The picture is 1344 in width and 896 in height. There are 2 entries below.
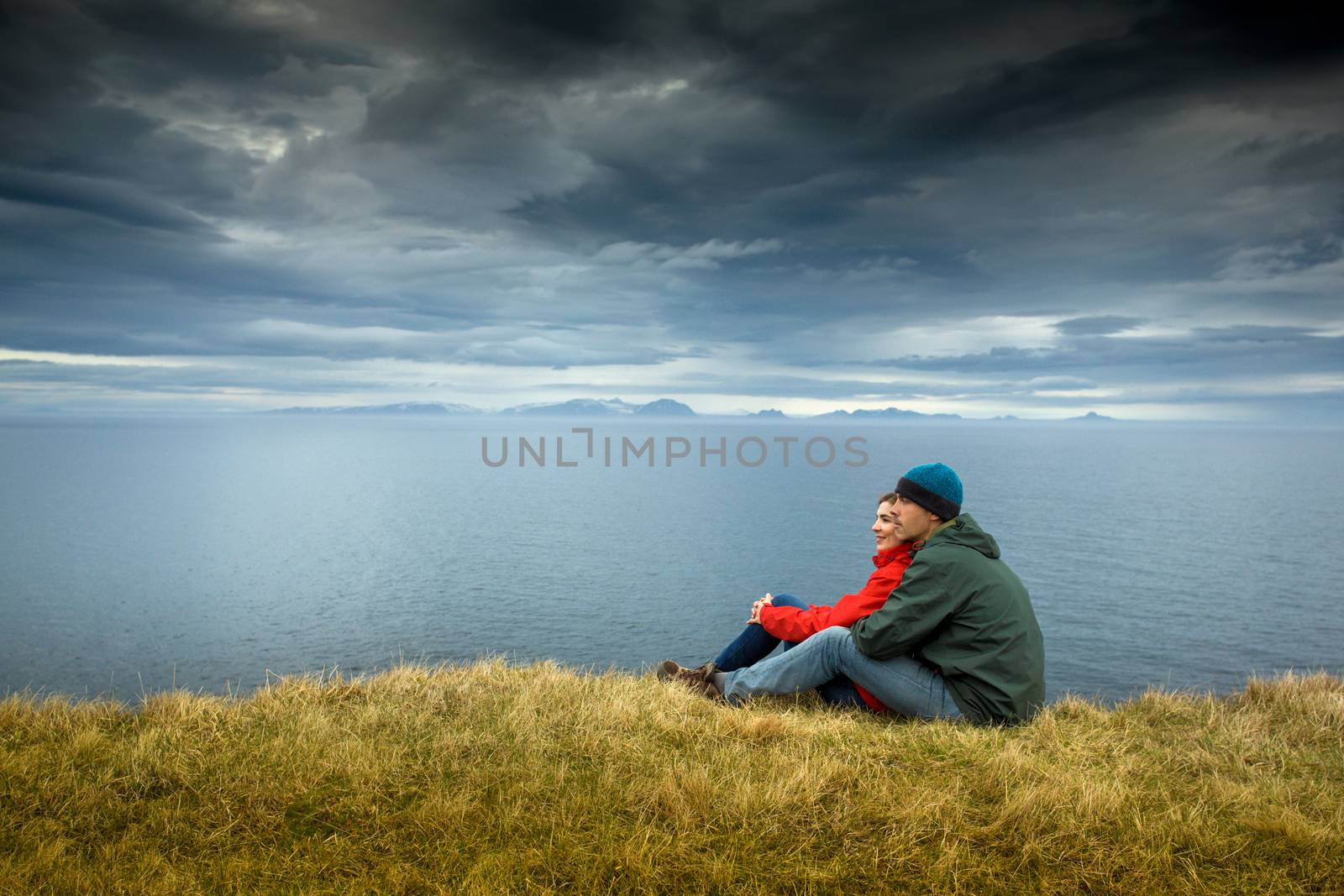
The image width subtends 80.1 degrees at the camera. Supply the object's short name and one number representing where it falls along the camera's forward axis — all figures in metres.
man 6.25
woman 6.87
